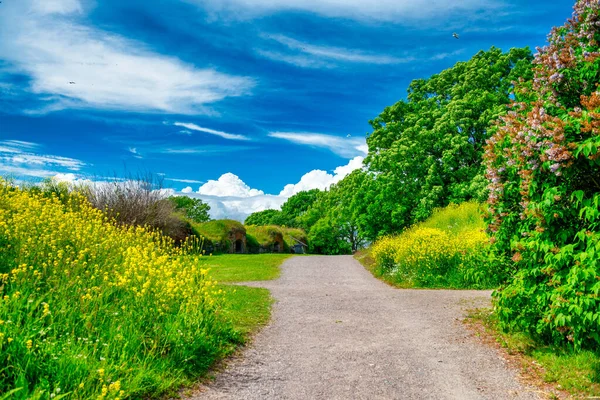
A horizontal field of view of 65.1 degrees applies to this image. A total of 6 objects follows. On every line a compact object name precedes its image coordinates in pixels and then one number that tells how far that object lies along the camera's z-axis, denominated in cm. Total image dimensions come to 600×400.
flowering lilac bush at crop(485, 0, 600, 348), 587
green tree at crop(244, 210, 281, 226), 7794
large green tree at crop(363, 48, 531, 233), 2717
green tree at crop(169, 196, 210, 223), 6919
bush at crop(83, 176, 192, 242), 2289
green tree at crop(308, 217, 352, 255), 5512
